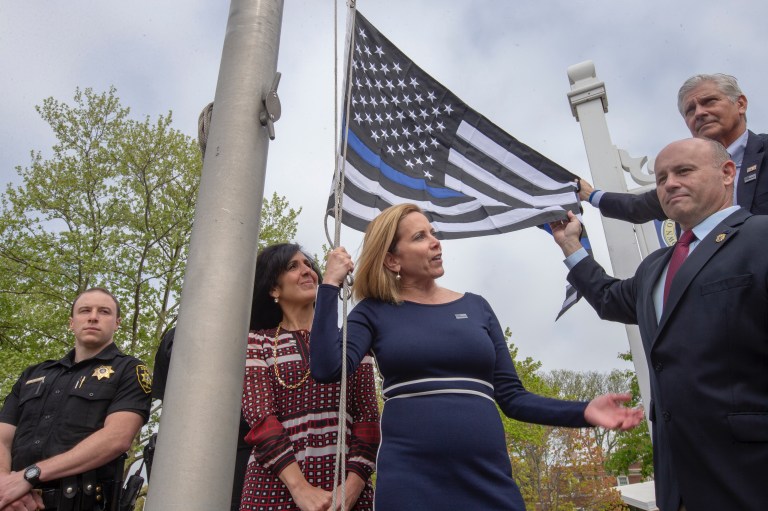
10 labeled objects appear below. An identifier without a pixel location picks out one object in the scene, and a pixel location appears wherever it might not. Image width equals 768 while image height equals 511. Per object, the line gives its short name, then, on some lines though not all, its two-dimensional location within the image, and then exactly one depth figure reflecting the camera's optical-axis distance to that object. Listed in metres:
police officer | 3.47
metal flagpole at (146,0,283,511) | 1.79
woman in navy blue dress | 2.40
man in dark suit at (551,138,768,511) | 2.03
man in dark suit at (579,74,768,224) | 3.08
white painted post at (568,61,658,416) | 5.67
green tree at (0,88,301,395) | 15.99
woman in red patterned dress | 2.83
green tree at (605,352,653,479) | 20.95
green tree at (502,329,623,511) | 22.89
